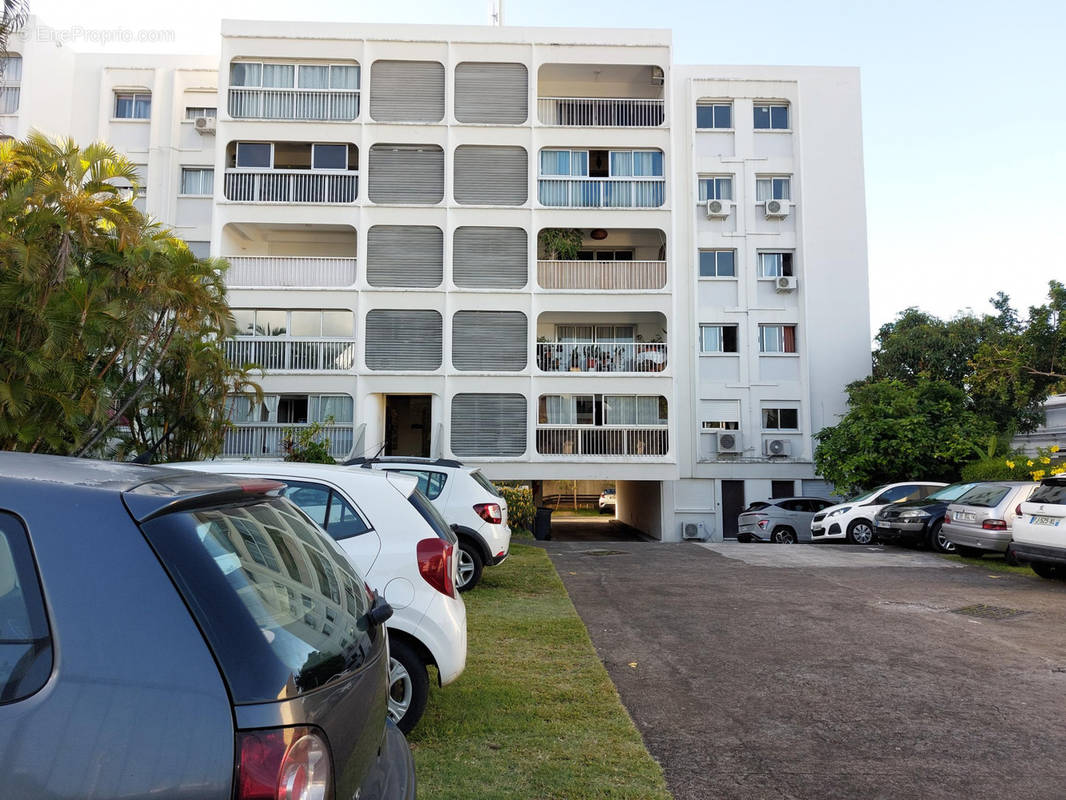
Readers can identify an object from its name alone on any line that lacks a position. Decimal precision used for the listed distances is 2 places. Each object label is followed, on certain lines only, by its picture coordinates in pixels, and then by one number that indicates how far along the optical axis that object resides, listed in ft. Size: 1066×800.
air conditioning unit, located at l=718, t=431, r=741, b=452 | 85.76
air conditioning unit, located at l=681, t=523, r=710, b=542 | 86.17
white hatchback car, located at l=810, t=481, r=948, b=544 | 60.90
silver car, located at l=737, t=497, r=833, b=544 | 72.33
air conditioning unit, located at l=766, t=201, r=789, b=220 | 88.07
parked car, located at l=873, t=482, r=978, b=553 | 51.80
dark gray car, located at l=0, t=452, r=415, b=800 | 5.40
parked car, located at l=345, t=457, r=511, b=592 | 32.76
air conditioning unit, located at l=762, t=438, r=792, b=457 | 86.02
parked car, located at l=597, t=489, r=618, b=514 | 132.45
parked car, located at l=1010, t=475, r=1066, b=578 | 34.04
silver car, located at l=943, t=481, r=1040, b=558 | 42.88
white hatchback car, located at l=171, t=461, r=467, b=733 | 14.84
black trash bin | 77.00
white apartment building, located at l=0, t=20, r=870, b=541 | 76.69
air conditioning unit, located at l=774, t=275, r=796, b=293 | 88.07
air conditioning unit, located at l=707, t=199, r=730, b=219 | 88.07
